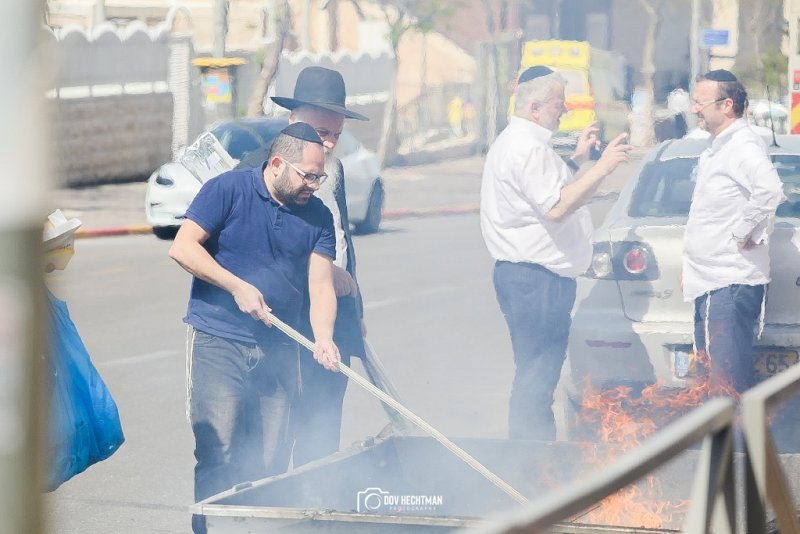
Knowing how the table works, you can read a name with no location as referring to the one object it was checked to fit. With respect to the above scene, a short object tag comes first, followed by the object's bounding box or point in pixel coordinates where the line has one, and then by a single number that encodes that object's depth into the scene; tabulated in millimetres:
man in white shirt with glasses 12516
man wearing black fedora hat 11180
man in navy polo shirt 10203
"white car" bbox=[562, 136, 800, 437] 13484
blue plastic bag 8828
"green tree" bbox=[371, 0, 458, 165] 62000
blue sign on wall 61969
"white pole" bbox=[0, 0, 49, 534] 3100
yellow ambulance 33344
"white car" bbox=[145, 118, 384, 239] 34406
